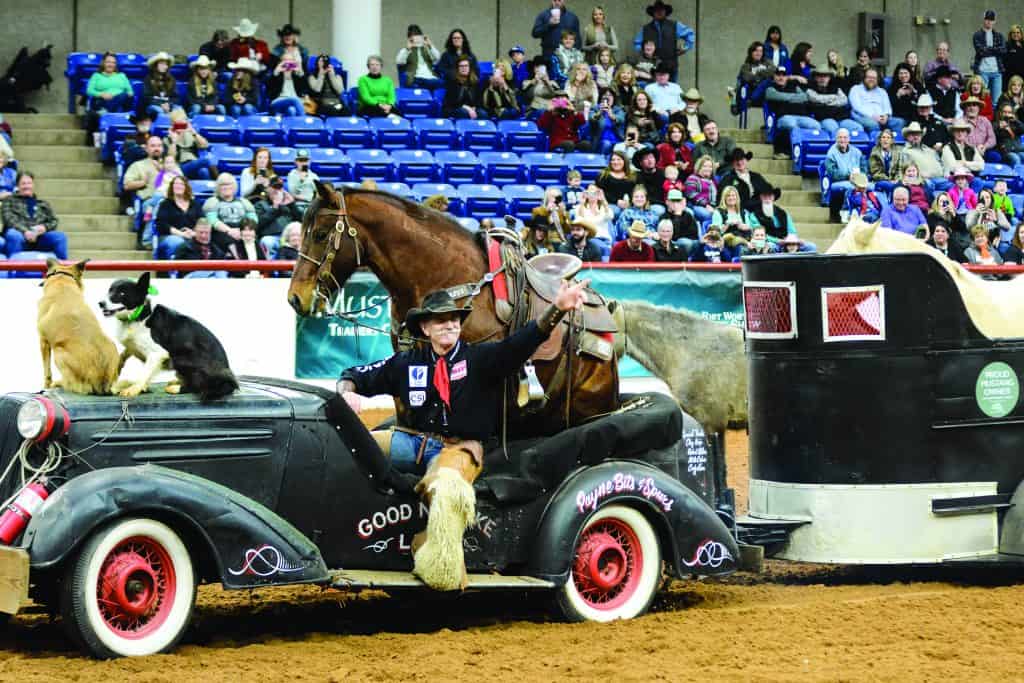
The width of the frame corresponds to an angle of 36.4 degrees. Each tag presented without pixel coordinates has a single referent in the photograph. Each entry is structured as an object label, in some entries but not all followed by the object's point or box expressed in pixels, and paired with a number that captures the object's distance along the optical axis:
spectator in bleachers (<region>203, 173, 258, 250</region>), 16.38
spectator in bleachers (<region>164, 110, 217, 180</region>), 18.25
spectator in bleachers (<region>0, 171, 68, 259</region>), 15.48
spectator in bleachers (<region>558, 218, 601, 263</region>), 15.50
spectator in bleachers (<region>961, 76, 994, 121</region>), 25.34
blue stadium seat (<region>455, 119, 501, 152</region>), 21.73
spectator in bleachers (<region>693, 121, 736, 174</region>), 21.66
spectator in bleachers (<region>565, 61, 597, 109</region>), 22.53
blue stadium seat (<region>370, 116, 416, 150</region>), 21.08
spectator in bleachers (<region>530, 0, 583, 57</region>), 23.58
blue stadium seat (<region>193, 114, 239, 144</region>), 19.64
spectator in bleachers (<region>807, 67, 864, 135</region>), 24.59
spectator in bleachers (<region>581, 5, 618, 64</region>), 23.86
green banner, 14.69
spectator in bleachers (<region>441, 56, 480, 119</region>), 22.17
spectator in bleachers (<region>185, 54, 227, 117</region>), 20.06
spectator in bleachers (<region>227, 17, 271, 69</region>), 21.00
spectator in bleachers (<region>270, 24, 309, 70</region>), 21.12
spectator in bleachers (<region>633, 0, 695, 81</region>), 25.44
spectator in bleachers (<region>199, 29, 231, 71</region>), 21.16
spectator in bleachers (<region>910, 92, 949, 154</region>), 24.31
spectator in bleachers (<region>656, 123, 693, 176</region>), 20.84
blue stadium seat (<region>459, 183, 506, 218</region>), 20.02
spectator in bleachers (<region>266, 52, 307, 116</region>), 20.88
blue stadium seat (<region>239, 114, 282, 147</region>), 19.89
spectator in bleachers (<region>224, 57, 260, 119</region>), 20.56
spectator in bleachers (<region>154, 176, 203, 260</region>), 16.17
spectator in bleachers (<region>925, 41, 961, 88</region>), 26.23
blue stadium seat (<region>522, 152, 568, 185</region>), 21.23
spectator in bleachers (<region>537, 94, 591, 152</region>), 22.00
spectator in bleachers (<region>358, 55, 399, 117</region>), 21.38
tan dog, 7.32
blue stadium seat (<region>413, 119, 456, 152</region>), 21.39
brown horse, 8.49
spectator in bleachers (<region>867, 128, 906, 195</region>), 22.59
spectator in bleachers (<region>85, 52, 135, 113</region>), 19.97
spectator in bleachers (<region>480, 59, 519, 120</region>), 22.44
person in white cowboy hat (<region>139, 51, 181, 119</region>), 19.70
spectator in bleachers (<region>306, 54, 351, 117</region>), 21.30
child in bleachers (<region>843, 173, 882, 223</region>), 21.54
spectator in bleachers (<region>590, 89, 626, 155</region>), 22.30
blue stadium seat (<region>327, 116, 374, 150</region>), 20.72
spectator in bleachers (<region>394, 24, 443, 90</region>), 22.72
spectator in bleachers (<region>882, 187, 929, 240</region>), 20.11
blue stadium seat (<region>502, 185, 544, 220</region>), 20.14
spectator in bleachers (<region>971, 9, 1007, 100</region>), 27.42
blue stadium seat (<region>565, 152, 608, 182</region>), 21.42
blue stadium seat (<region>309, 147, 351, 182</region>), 19.66
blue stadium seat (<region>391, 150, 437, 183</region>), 20.38
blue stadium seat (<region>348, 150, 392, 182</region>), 20.00
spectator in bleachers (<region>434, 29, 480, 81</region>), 22.46
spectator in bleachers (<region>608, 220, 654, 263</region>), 16.34
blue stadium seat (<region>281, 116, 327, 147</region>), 20.31
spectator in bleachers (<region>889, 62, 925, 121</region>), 25.36
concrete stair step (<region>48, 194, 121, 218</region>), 19.23
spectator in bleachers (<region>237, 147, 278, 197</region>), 17.45
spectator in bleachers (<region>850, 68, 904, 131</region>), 24.70
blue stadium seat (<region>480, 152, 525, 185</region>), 21.00
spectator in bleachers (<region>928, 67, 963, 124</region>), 25.67
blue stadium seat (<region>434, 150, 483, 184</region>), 20.75
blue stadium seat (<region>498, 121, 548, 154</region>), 22.00
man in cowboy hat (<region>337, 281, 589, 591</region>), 7.21
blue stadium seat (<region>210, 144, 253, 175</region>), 18.81
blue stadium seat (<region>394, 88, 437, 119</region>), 22.12
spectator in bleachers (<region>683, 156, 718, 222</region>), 19.98
